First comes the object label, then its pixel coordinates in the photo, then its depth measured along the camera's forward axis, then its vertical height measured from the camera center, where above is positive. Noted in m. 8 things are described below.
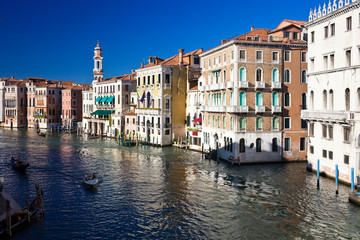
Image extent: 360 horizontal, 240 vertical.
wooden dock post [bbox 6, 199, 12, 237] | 15.50 -3.78
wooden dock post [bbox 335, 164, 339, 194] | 22.25 -3.35
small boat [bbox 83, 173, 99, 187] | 24.62 -3.70
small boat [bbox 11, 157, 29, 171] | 30.45 -3.31
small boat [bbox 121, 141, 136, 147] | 48.78 -2.57
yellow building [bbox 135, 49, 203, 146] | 46.34 +3.25
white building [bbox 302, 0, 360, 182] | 22.89 +2.17
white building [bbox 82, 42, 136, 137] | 59.62 +3.43
